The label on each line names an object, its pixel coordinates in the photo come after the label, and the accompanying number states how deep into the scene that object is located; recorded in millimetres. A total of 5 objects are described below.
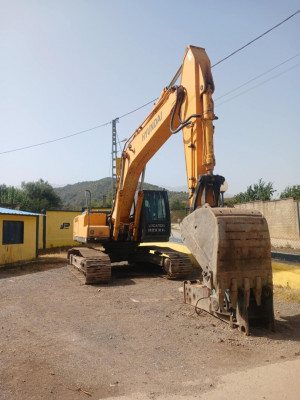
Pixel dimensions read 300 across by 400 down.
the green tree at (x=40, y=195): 54378
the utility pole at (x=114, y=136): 25547
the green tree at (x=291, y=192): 37328
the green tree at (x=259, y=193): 37719
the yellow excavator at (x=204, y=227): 4973
